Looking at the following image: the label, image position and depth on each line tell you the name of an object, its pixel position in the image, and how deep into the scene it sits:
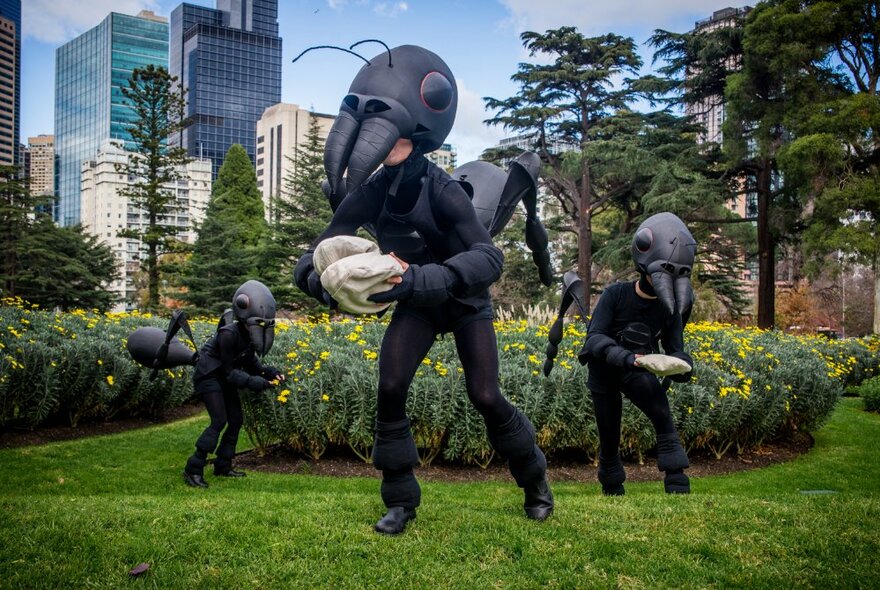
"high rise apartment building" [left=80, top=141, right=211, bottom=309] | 95.81
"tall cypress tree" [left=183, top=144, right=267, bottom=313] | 27.20
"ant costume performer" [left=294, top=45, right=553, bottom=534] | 3.52
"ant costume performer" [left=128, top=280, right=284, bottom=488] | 6.55
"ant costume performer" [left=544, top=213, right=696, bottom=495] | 4.86
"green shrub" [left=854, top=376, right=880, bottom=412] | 12.75
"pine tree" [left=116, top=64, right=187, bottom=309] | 26.16
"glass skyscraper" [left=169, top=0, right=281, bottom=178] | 154.00
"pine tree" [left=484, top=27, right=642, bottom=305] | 26.70
